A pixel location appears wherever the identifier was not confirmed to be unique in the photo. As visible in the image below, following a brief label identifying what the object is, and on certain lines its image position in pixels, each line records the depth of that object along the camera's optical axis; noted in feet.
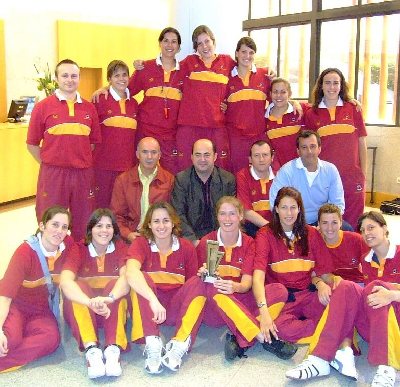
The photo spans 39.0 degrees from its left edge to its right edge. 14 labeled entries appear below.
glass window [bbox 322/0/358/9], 28.40
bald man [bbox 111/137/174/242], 14.17
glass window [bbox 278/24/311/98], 32.24
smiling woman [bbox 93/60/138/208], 15.37
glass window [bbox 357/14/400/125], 27.55
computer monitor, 26.25
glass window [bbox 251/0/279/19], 33.15
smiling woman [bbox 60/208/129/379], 10.01
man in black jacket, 13.94
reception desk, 24.45
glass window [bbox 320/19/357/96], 29.45
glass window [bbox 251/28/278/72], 33.73
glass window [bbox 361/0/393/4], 27.12
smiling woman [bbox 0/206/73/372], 10.01
